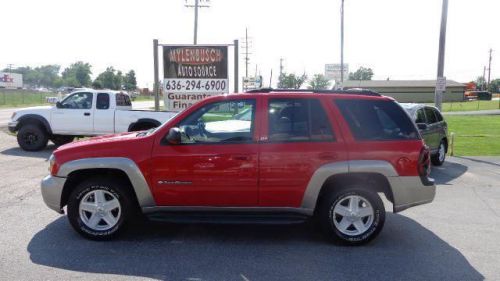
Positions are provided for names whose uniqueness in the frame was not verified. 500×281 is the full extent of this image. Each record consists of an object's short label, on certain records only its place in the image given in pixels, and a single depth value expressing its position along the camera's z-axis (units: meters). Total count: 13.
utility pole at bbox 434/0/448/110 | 14.63
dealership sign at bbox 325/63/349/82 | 38.66
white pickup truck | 13.49
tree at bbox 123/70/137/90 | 137.80
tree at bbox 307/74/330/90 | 86.39
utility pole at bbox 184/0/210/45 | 32.42
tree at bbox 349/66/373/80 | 130.00
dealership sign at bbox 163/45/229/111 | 15.70
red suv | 5.24
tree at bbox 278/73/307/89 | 89.44
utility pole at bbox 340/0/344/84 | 32.12
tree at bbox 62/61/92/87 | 140.25
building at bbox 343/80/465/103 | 81.44
